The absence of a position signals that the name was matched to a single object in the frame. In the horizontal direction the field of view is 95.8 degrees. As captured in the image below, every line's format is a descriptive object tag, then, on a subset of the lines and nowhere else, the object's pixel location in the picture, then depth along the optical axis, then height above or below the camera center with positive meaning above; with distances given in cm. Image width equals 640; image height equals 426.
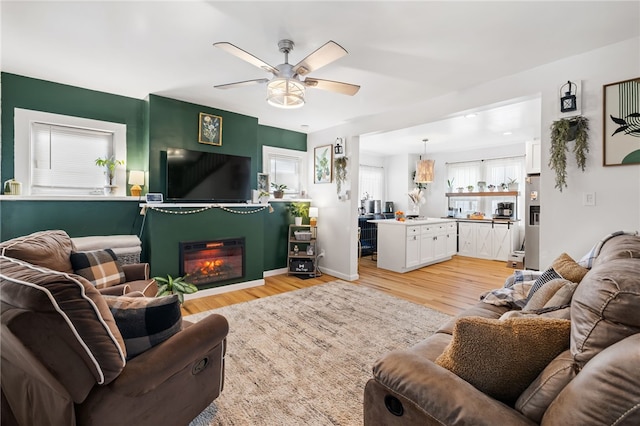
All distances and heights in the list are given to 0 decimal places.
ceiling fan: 199 +108
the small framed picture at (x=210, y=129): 402 +113
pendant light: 637 +87
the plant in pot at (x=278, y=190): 503 +34
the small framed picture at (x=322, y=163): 509 +83
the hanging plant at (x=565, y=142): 254 +62
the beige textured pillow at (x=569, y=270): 166 -34
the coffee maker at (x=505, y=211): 649 +0
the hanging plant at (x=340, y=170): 484 +66
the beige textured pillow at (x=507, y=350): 96 -47
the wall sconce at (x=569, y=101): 256 +100
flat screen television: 374 +44
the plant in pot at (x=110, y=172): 354 +44
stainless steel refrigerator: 459 -16
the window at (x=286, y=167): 511 +78
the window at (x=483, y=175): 674 +89
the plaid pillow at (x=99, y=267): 225 -49
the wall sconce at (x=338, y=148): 485 +105
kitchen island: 529 -64
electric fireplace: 388 -74
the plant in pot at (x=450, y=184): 775 +70
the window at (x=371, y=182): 795 +77
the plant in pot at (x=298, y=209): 532 +0
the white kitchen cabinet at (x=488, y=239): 623 -64
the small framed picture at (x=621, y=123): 232 +73
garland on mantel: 362 -2
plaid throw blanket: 187 -58
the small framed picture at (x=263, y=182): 492 +46
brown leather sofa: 68 -48
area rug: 177 -121
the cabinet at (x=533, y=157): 476 +92
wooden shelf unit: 500 -83
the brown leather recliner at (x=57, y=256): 172 -33
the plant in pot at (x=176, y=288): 329 -92
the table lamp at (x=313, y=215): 521 -11
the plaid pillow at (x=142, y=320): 123 -49
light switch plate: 252 +12
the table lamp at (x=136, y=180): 357 +34
